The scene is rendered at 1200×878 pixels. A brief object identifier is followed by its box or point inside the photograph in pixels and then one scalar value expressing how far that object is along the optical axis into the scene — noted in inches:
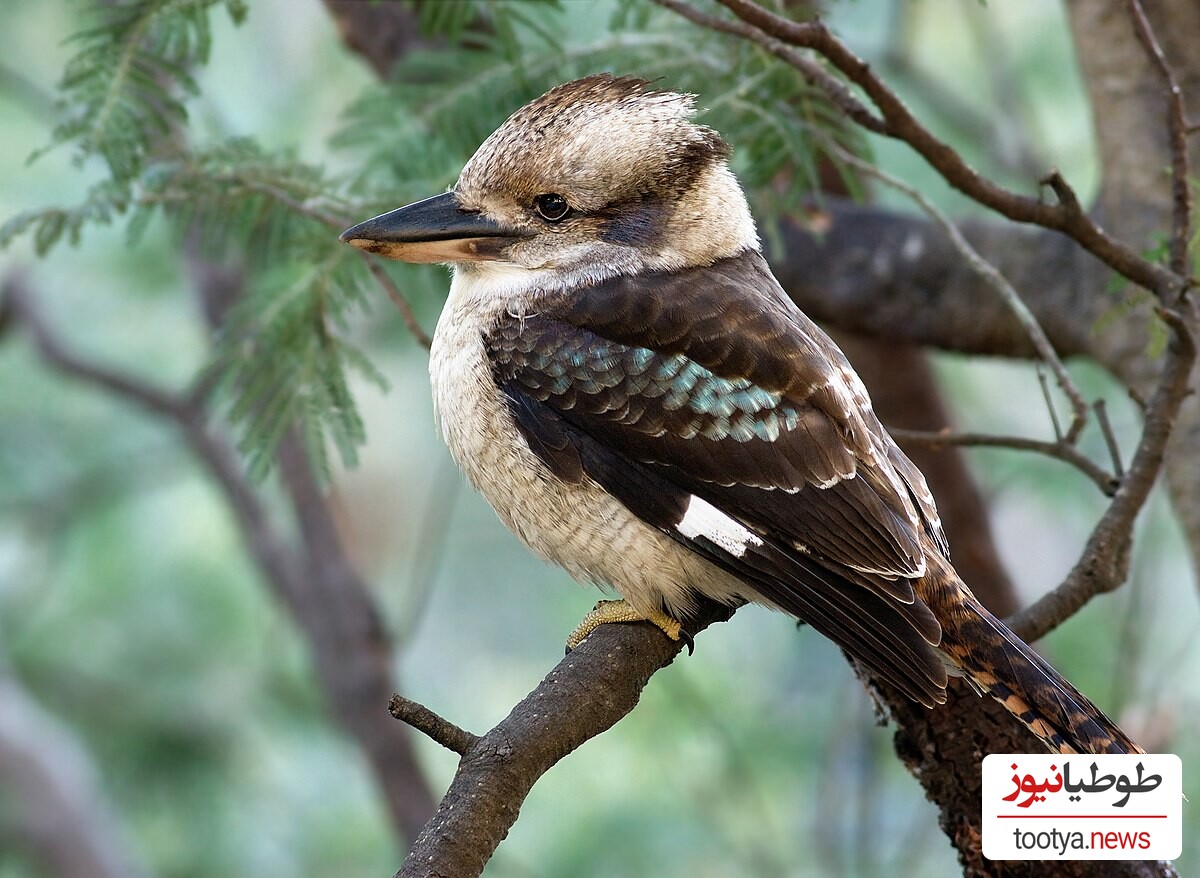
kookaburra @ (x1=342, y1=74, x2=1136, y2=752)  157.6
